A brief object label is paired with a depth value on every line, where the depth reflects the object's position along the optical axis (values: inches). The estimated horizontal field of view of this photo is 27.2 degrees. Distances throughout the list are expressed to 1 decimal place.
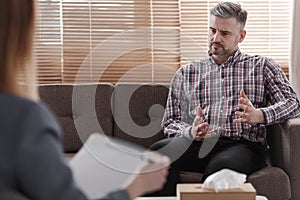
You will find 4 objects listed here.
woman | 40.7
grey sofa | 135.0
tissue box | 85.8
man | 117.0
